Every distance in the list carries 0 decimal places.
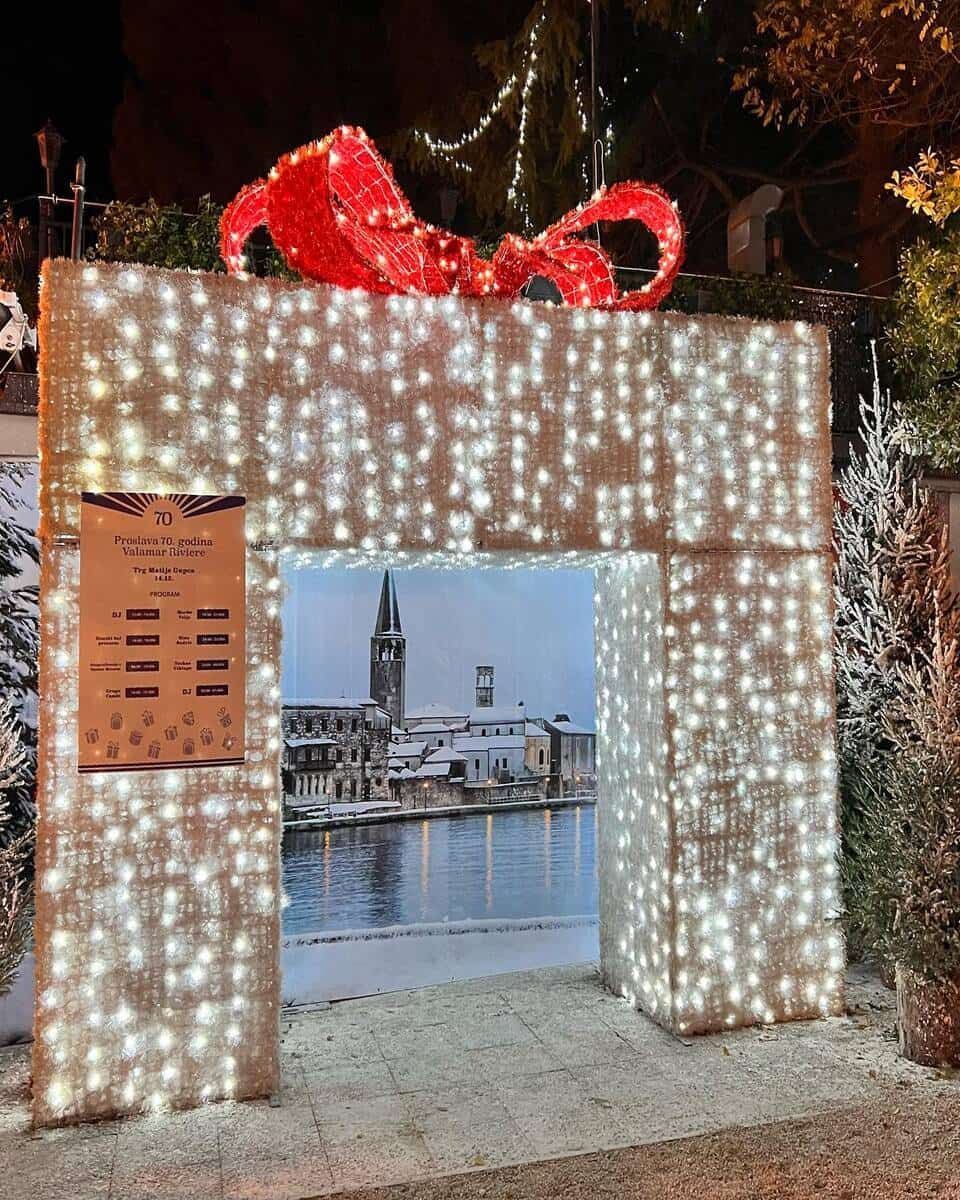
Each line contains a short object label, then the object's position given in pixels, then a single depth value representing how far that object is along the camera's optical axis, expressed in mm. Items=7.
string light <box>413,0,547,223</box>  9859
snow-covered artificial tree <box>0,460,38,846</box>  5184
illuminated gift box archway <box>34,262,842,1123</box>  4066
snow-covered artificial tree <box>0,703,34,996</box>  4352
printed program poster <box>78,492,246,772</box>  4082
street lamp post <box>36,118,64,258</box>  5965
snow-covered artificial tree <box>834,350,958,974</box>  5193
